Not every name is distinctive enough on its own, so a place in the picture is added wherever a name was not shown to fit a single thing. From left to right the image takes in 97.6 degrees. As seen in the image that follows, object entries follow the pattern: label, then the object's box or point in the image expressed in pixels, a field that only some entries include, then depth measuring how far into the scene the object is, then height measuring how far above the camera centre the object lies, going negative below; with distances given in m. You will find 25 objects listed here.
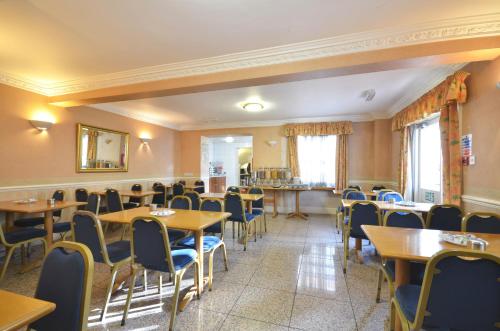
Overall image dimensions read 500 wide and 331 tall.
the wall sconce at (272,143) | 6.22 +0.75
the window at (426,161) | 3.69 +0.18
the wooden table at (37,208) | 2.69 -0.54
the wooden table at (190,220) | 2.00 -0.53
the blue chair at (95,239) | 1.83 -0.63
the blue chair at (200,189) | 5.51 -0.53
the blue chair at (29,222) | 3.21 -0.83
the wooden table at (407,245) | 1.35 -0.51
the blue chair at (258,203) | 4.21 -0.71
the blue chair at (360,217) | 2.63 -0.57
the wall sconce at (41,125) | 3.55 +0.68
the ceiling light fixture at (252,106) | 4.47 +1.31
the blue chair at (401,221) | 2.08 -0.48
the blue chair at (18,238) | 2.38 -0.85
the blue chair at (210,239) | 2.27 -0.82
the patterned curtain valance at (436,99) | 2.59 +1.02
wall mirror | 4.26 +0.36
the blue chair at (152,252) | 1.70 -0.68
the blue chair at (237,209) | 3.36 -0.63
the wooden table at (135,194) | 4.23 -0.53
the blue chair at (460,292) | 1.01 -0.58
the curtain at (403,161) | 4.32 +0.20
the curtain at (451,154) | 2.66 +0.22
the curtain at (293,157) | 6.02 +0.34
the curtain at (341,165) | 5.65 +0.13
